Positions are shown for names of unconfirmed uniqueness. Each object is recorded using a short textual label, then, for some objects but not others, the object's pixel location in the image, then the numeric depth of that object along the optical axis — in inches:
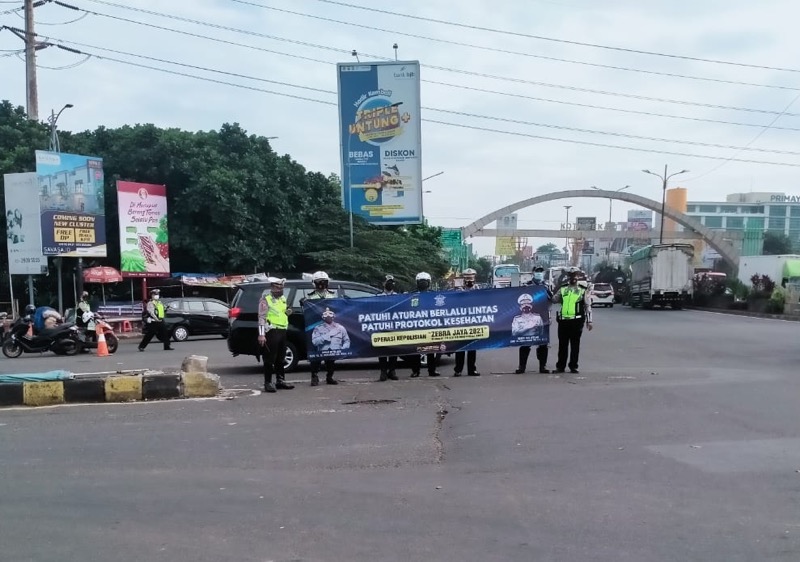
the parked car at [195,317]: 933.8
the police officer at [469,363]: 491.5
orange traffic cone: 737.6
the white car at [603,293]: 1836.9
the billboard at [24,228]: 1005.8
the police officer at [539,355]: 493.7
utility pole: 1428.4
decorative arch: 2736.2
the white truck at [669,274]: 1565.0
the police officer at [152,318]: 753.0
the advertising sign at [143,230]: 1107.3
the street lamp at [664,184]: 2241.6
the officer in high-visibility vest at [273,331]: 429.4
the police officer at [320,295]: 458.6
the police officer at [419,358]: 492.4
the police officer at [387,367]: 475.5
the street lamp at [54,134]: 1107.9
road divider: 396.2
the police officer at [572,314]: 474.3
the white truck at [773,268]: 1439.5
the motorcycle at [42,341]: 727.7
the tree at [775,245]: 3400.6
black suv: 502.3
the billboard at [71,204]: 1010.1
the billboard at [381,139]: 1098.7
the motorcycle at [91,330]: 753.0
